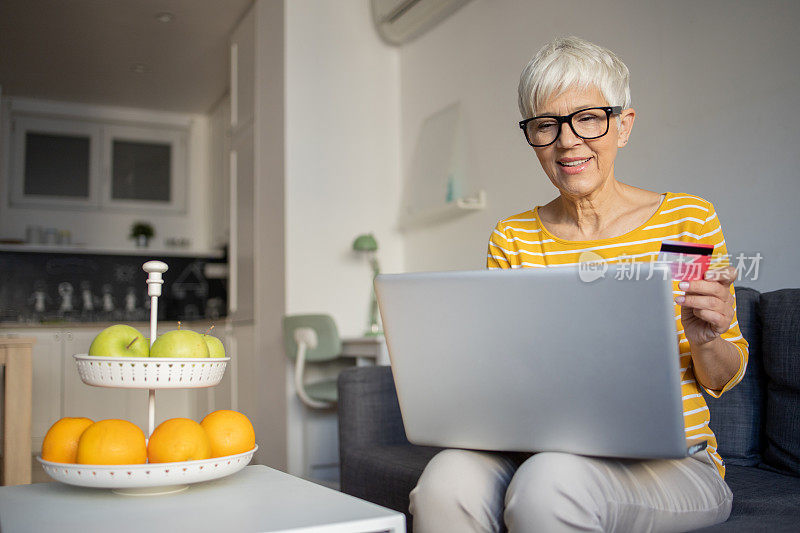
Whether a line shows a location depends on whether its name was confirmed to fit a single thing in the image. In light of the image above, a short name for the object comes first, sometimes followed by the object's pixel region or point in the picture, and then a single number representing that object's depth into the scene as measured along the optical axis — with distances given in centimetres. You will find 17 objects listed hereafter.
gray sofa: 148
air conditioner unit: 343
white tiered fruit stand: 97
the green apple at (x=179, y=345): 103
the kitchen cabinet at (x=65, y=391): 486
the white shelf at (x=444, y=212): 320
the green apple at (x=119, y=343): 103
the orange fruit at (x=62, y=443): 104
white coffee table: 88
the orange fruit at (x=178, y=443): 101
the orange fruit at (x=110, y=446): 100
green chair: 315
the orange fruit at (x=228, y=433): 107
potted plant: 576
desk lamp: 354
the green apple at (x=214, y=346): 111
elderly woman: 98
